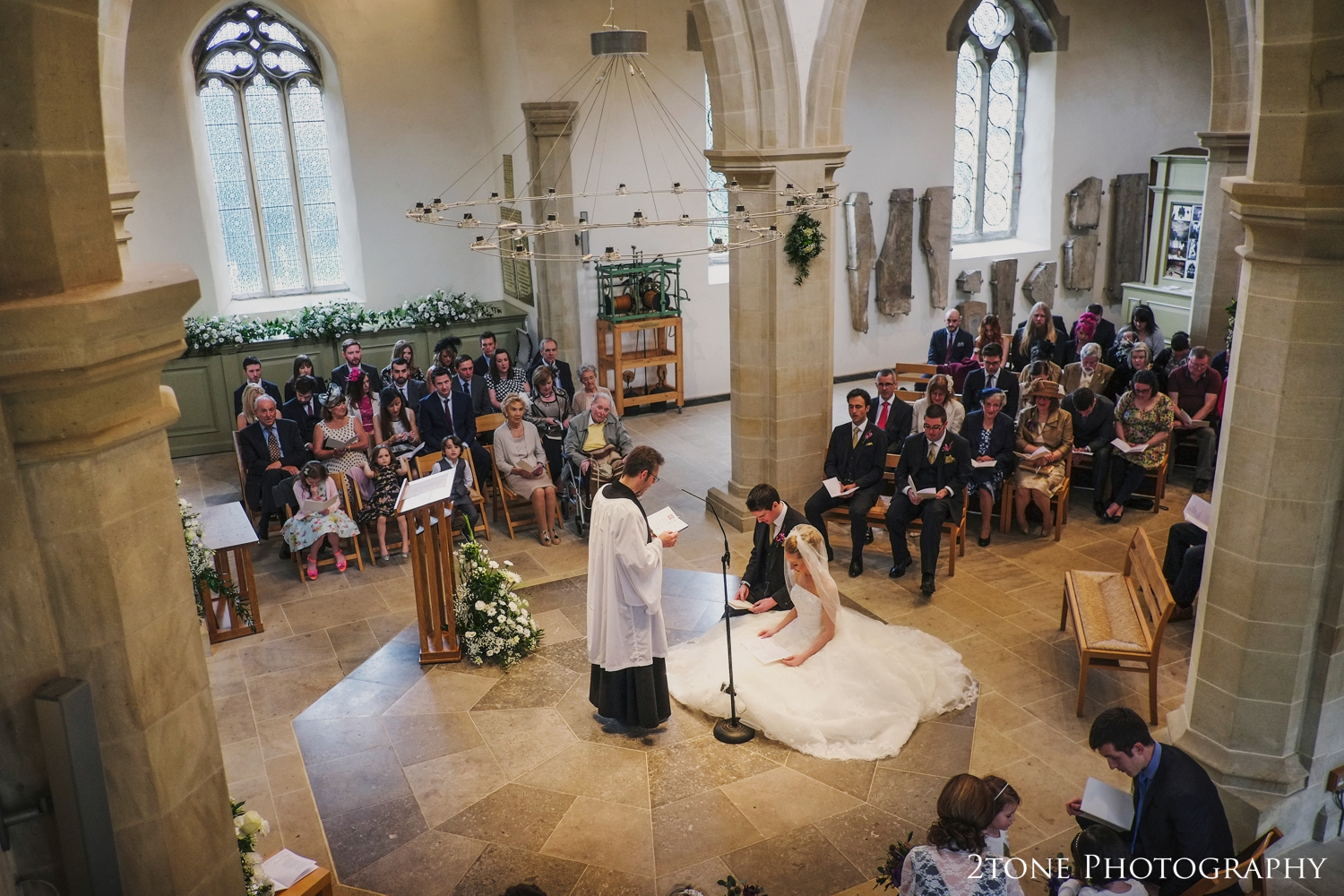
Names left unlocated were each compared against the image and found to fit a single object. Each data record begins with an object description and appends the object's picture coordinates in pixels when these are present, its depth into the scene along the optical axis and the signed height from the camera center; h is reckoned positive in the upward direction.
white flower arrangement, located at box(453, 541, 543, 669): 6.65 -2.58
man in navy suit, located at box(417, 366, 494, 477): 9.13 -1.86
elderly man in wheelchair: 8.69 -2.01
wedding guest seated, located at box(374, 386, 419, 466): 9.13 -1.92
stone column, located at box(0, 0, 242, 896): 2.41 -0.62
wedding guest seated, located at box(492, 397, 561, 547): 8.80 -2.22
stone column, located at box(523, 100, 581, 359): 11.56 -0.16
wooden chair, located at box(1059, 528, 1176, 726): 5.76 -2.46
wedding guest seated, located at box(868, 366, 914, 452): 8.48 -1.79
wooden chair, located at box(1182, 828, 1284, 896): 3.84 -2.47
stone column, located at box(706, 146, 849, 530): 8.29 -1.28
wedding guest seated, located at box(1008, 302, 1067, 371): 10.56 -1.58
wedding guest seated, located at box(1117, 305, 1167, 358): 10.52 -1.50
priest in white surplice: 5.43 -2.06
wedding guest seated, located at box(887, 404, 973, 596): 7.79 -2.14
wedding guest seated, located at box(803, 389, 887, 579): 7.95 -2.13
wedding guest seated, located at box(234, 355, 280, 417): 9.90 -1.57
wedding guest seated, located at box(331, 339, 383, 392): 10.29 -1.53
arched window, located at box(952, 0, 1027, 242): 13.57 +0.65
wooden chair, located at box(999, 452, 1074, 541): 8.46 -2.53
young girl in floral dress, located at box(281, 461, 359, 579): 8.15 -2.37
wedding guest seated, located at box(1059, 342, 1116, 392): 9.79 -1.73
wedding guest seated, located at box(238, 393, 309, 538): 8.66 -2.00
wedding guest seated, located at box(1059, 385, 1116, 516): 8.91 -2.03
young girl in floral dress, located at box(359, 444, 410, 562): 8.51 -2.28
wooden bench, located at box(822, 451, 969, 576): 7.79 -2.48
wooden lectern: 6.47 -2.20
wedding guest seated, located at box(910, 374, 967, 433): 8.54 -1.71
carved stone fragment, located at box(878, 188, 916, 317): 13.09 -0.89
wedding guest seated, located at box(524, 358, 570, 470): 9.39 -1.90
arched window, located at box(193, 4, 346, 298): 12.23 +0.55
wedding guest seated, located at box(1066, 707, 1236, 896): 3.91 -2.24
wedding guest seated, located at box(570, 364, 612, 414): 9.29 -1.68
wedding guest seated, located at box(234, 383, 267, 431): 9.49 -1.71
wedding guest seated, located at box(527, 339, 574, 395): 10.27 -1.62
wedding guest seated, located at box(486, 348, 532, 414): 10.17 -1.74
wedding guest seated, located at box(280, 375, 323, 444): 9.43 -1.78
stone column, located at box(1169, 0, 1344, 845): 4.08 -1.26
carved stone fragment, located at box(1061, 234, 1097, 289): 14.16 -1.11
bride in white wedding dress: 5.61 -2.64
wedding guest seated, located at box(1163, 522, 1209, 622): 6.73 -2.44
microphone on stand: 5.72 -2.83
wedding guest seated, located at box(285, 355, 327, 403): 9.74 -1.50
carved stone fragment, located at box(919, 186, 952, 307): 13.25 -0.63
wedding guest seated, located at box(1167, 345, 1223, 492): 9.30 -1.94
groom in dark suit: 6.39 -2.22
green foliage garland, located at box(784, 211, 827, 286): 8.35 -0.43
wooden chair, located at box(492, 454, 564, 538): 8.94 -2.65
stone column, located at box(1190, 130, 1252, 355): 10.69 -0.92
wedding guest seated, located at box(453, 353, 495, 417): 9.89 -1.75
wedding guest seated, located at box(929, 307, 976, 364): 10.69 -1.60
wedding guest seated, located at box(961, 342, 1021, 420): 9.34 -1.72
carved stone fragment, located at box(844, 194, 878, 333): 12.83 -0.82
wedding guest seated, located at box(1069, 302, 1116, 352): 10.96 -1.57
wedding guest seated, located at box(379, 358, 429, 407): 9.84 -1.69
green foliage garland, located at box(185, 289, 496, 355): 11.37 -1.34
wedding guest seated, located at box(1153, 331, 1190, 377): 10.00 -1.66
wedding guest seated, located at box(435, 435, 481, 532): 8.38 -2.23
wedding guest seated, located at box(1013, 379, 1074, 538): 8.46 -2.10
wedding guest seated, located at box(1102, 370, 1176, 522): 8.72 -2.03
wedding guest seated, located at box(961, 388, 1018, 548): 8.39 -2.06
